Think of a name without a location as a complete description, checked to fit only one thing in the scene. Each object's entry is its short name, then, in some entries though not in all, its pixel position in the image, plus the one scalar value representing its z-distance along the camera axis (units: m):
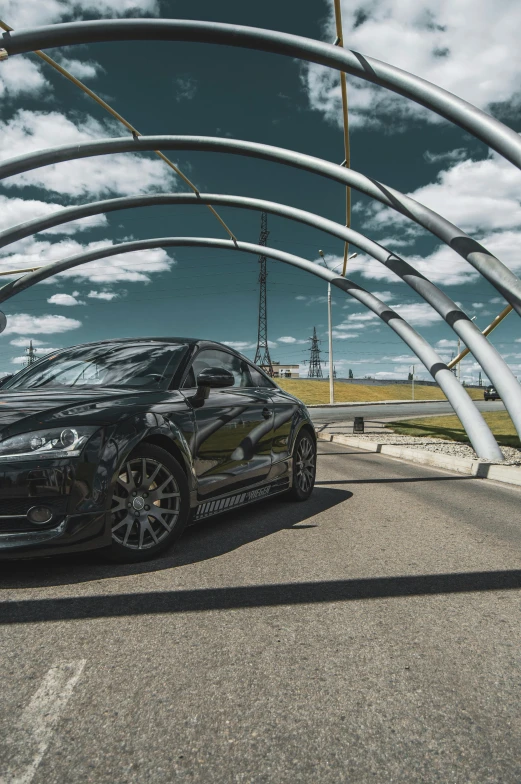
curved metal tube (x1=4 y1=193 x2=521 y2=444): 11.36
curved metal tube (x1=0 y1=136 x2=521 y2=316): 11.04
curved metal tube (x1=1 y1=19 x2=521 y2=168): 10.23
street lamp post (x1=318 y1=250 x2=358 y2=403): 39.69
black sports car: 3.28
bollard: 17.56
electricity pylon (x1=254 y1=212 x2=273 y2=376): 62.19
